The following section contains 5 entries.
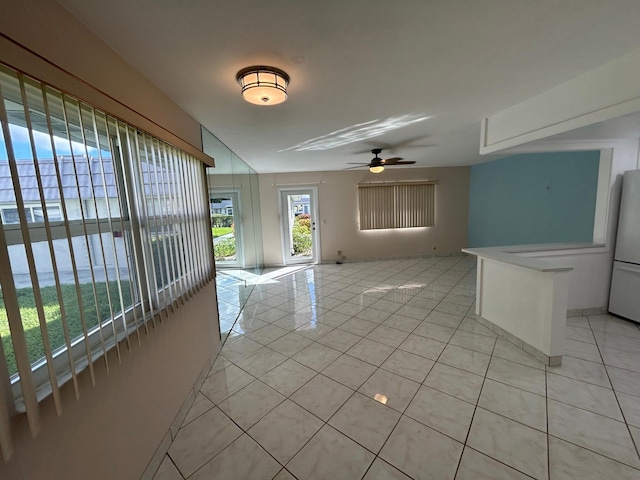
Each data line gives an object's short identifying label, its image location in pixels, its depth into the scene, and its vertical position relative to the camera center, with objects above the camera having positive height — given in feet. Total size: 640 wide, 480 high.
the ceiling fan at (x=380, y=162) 11.60 +2.19
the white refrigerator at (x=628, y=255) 8.34 -2.05
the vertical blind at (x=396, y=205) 19.20 +0.19
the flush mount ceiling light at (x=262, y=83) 4.72 +2.56
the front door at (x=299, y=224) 19.04 -1.06
